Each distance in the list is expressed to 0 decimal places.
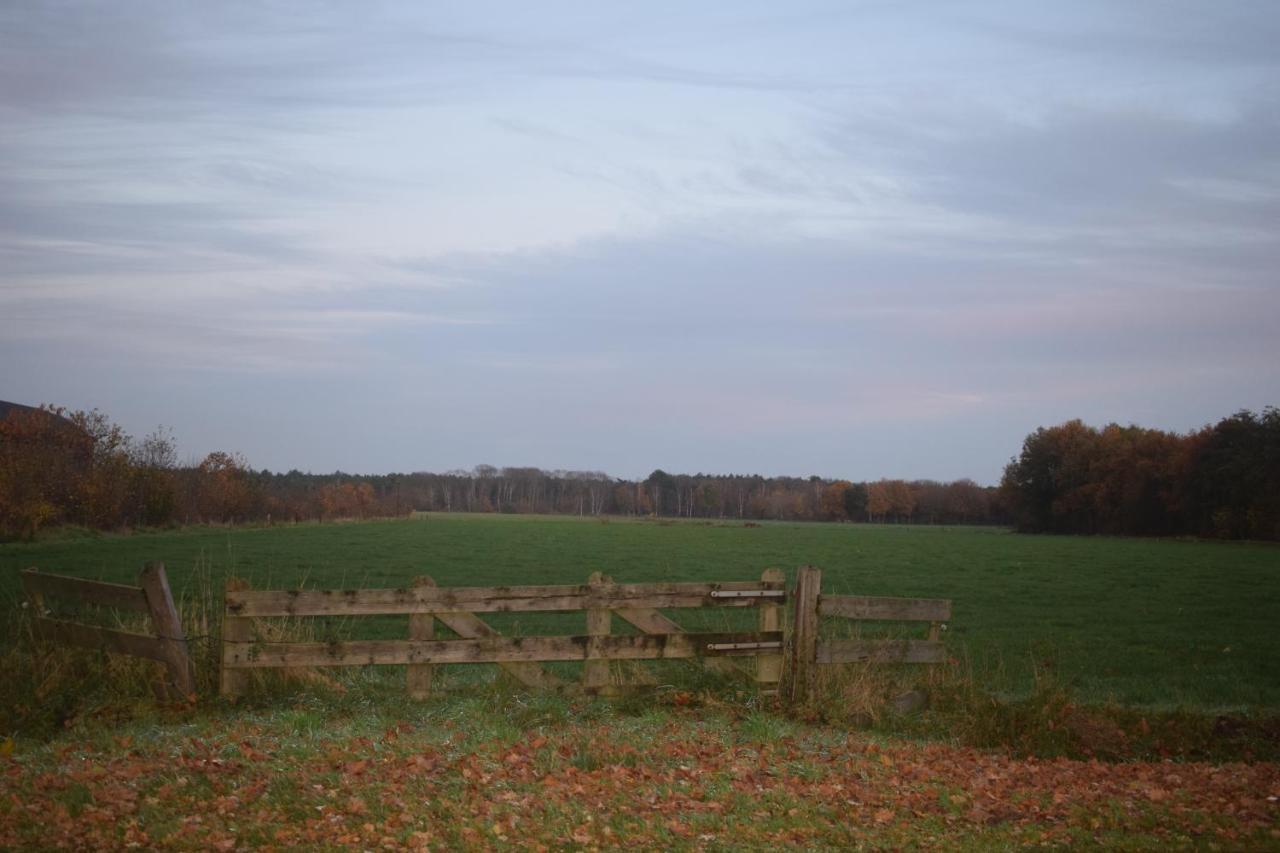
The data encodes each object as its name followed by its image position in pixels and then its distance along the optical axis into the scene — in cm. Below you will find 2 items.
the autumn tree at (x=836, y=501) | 16638
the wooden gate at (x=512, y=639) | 1070
